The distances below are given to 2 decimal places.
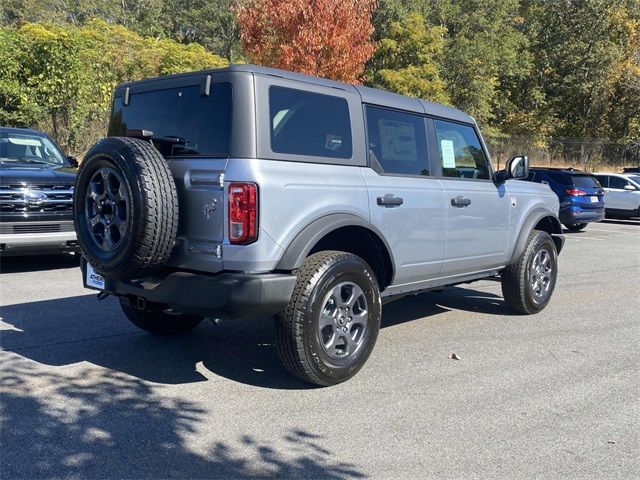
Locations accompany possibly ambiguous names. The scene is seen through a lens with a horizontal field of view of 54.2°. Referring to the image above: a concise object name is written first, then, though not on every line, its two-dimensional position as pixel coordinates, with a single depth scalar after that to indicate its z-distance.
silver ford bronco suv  3.91
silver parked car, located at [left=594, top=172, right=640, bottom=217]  19.38
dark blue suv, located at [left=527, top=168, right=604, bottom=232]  16.05
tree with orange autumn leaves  17.91
